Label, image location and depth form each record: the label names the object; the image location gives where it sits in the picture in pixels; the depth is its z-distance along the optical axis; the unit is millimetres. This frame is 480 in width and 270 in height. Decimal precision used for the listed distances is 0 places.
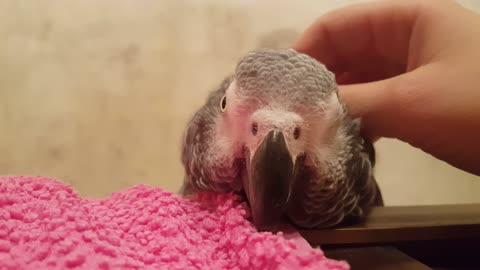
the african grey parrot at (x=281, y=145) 112
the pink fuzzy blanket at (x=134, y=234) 92
